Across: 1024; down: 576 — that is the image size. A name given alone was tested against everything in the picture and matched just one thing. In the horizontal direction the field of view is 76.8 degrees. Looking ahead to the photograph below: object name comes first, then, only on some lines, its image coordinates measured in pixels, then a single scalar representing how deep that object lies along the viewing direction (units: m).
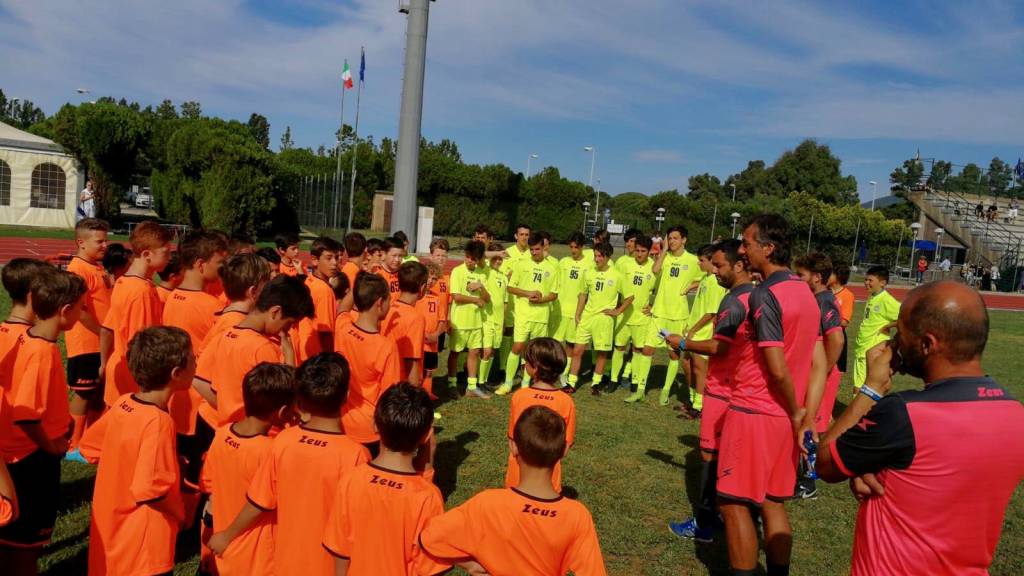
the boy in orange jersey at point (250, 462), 3.07
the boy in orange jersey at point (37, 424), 3.27
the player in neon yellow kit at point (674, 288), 8.89
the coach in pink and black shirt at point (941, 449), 2.16
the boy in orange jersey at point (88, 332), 5.45
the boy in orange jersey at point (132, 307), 4.70
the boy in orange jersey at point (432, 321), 7.22
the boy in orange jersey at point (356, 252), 7.45
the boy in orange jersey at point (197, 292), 4.64
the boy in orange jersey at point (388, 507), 2.63
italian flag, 27.47
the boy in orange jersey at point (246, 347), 3.63
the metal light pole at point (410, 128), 14.89
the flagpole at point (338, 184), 29.48
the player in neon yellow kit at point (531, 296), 8.77
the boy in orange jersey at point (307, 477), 2.91
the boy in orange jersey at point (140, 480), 2.93
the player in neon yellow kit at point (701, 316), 7.88
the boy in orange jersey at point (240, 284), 4.18
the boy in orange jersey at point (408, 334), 5.07
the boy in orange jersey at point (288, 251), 6.83
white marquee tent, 27.89
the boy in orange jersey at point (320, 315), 5.46
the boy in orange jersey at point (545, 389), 4.00
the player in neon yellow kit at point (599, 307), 9.14
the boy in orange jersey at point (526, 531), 2.48
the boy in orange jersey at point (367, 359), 4.10
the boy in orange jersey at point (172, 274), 5.39
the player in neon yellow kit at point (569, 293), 9.19
